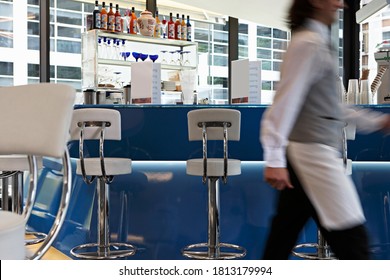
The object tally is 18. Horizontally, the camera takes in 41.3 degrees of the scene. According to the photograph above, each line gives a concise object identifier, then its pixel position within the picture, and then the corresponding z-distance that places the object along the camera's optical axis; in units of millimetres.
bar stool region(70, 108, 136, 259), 2912
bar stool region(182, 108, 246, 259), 2867
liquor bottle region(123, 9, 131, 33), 5254
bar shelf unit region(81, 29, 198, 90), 5215
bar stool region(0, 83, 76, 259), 1590
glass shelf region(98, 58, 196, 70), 5273
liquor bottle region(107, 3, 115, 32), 5103
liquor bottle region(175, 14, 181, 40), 5461
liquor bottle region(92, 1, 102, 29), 5066
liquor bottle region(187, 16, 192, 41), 5530
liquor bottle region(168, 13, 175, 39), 5422
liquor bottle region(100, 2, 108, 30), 5074
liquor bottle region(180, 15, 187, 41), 5496
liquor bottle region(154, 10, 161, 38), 5344
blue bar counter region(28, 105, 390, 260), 3395
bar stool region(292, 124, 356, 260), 2916
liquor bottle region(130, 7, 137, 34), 5266
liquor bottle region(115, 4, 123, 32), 5141
